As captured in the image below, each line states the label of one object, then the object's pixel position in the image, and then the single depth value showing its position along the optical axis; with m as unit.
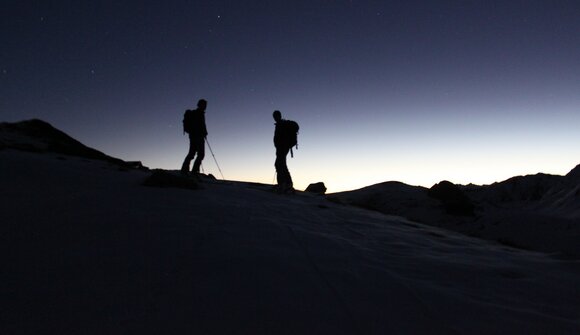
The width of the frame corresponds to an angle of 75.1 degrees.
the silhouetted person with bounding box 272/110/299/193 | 10.98
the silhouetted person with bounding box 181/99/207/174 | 10.90
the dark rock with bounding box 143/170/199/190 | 7.46
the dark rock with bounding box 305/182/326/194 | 20.50
